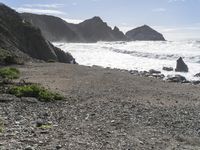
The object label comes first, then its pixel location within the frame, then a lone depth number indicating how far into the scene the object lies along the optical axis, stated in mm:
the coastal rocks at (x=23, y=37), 19681
